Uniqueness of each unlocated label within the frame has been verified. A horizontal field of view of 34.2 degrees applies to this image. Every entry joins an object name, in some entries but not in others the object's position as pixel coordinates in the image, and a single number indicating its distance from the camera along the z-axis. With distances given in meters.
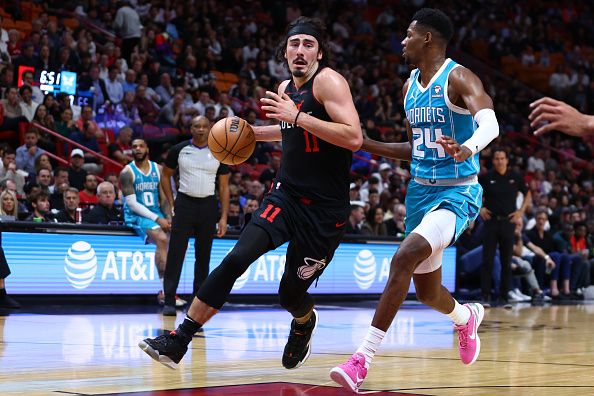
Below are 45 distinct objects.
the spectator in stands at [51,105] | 14.78
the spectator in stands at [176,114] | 16.16
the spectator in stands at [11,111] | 13.92
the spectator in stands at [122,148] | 14.84
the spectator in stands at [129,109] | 16.09
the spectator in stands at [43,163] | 12.74
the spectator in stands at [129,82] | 16.36
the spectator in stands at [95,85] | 15.73
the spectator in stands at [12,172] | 12.38
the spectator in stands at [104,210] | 11.98
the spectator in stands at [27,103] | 14.23
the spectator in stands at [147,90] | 16.52
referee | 10.44
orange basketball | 5.75
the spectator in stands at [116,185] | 12.97
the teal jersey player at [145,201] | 11.43
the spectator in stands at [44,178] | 12.37
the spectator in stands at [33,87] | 14.52
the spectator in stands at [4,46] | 14.96
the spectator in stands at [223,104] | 17.03
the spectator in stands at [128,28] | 17.89
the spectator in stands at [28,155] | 13.40
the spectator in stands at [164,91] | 16.94
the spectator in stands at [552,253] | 16.56
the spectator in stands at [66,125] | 14.77
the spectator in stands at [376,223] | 14.94
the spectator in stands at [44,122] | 14.27
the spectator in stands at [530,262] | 15.63
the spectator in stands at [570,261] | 16.69
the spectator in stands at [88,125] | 14.90
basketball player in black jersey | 5.17
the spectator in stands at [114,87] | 16.02
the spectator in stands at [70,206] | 11.63
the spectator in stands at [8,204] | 11.20
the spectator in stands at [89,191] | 12.88
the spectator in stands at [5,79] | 14.28
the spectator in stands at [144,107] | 16.36
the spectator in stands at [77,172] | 13.30
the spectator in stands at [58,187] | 12.34
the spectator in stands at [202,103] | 16.94
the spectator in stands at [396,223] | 15.27
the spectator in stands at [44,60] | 15.22
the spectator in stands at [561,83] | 27.41
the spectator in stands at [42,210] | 11.52
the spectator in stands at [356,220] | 14.61
